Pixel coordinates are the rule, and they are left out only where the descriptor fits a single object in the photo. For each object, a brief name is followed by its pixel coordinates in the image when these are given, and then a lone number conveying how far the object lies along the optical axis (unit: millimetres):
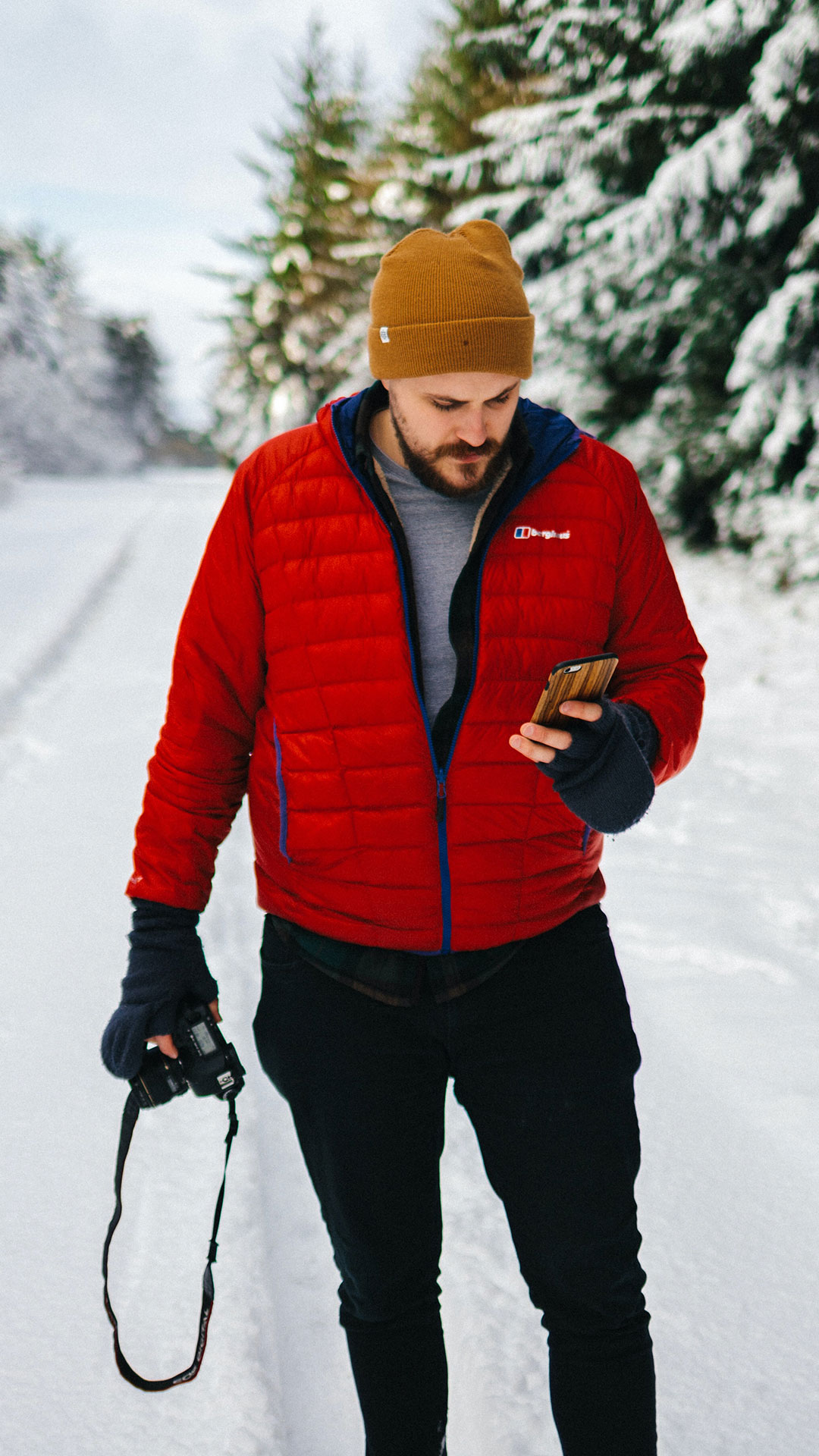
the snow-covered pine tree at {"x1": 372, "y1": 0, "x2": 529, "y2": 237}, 10883
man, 1378
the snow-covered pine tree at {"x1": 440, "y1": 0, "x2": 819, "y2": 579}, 6246
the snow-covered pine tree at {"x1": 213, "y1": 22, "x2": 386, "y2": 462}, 19312
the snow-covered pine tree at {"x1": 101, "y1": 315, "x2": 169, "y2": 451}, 45062
